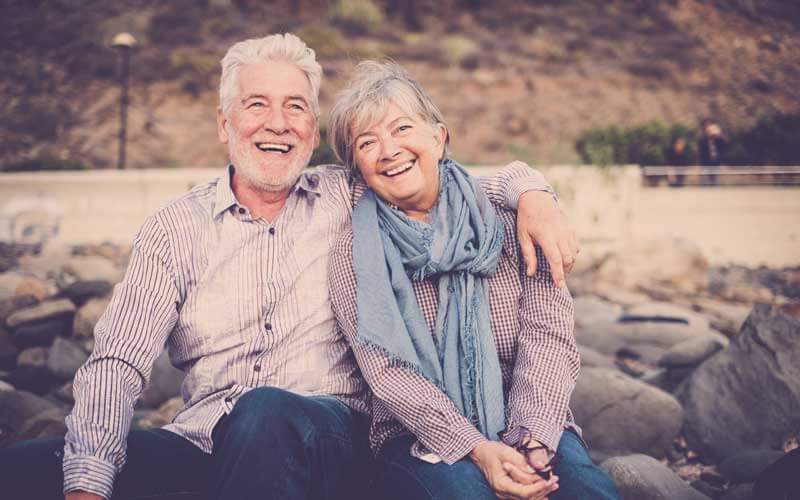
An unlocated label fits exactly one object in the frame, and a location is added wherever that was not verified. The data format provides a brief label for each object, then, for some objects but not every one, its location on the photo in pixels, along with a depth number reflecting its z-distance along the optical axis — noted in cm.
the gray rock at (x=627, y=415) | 381
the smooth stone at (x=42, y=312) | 568
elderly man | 209
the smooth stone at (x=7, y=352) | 522
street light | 1139
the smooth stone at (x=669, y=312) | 682
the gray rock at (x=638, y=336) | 611
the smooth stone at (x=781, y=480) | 236
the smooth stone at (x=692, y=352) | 474
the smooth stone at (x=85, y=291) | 627
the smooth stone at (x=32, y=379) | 474
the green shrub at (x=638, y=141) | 1266
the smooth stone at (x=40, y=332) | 555
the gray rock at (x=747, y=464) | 334
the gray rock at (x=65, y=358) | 493
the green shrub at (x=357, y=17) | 2348
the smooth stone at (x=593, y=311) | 721
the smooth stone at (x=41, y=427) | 352
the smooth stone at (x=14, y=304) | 605
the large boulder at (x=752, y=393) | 370
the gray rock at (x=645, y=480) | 287
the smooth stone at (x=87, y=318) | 580
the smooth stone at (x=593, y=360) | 521
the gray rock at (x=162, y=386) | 462
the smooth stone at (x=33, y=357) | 520
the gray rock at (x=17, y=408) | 377
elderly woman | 221
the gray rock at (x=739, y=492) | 304
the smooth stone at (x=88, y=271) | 766
